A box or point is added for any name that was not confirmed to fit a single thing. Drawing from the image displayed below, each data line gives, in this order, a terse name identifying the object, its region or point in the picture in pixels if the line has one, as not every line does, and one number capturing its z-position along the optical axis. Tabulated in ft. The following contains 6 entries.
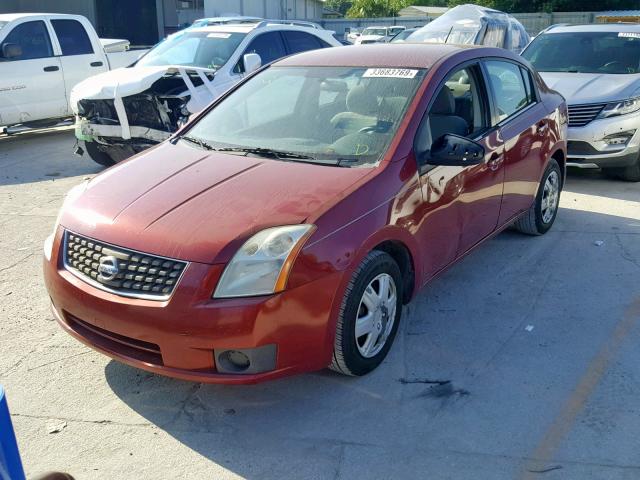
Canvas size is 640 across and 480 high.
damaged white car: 24.43
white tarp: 43.34
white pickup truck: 32.22
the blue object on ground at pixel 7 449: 5.13
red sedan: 9.81
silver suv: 24.06
